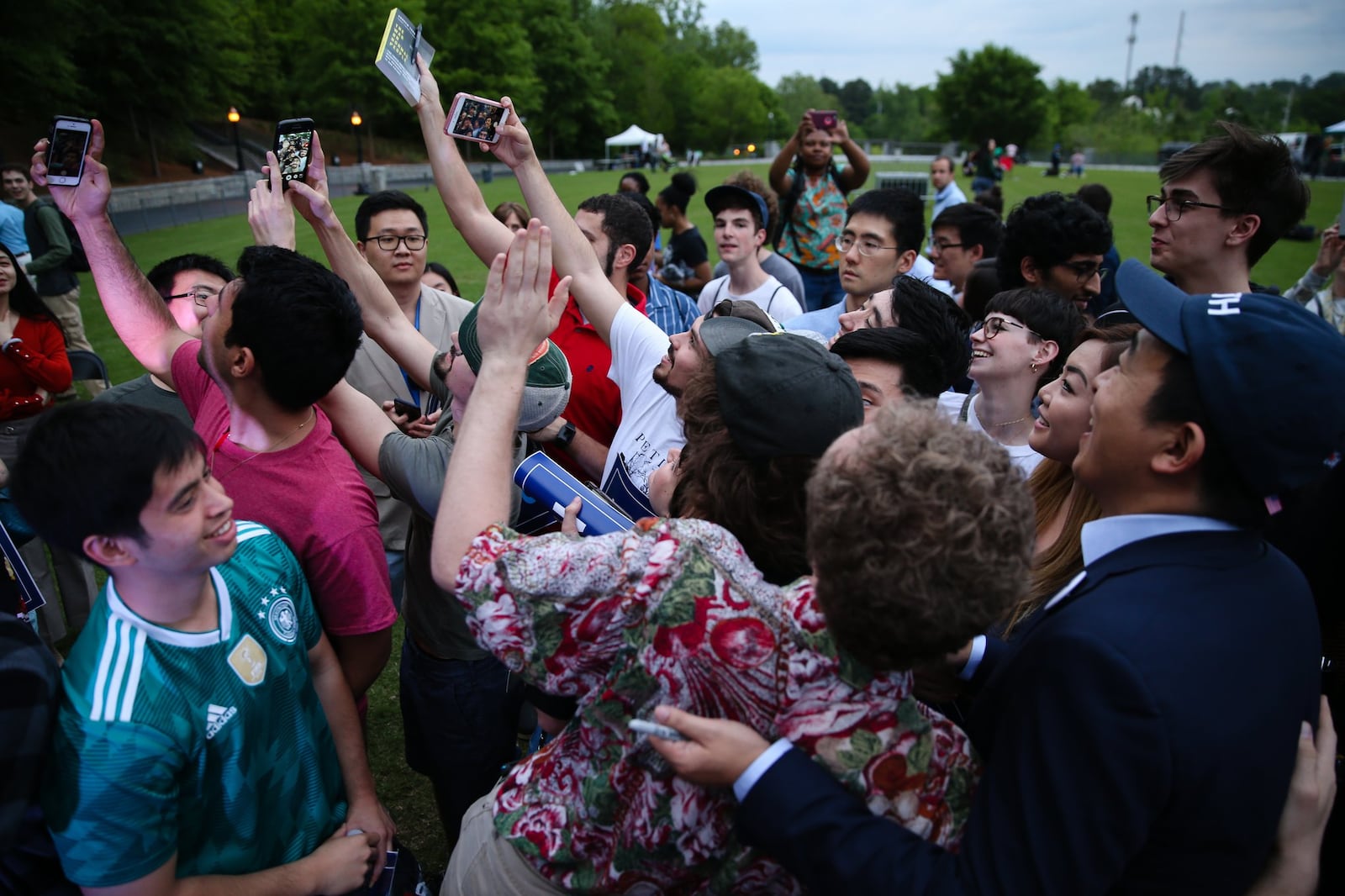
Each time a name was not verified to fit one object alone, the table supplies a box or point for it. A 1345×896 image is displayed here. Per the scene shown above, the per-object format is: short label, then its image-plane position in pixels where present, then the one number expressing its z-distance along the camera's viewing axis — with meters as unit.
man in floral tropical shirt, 1.14
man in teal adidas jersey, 1.48
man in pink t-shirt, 2.14
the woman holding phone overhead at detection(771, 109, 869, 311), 6.68
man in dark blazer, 1.17
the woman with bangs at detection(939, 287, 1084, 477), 3.10
